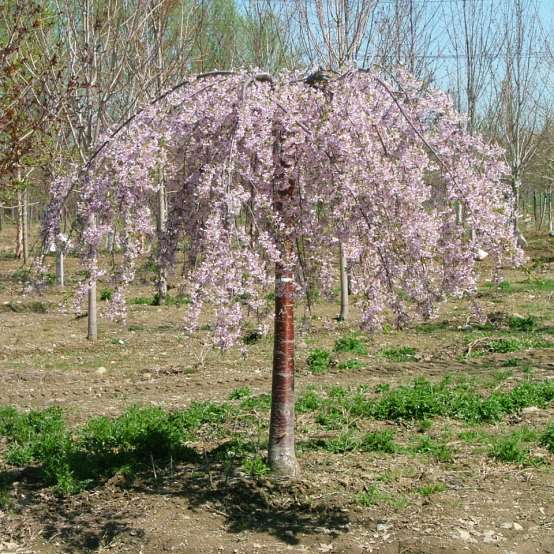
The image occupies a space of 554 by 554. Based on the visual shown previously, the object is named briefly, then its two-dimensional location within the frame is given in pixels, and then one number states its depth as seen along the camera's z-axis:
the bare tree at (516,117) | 21.25
